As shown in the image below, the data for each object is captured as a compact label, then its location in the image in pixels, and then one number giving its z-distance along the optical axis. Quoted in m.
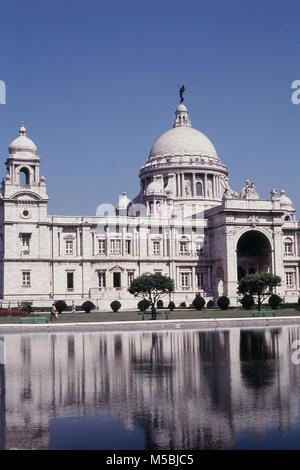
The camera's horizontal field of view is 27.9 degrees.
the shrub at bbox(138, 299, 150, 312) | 57.47
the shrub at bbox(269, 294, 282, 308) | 58.00
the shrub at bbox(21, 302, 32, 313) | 55.20
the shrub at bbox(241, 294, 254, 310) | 59.91
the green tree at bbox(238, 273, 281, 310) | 60.32
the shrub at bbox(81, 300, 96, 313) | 58.91
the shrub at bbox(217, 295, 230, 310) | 60.47
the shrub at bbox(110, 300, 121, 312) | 62.06
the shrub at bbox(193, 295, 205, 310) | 60.56
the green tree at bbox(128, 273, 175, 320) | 60.09
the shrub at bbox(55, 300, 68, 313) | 56.97
